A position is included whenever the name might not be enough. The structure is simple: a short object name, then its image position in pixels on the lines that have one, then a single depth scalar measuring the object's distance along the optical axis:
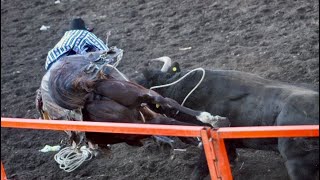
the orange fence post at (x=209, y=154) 6.44
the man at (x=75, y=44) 9.83
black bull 7.30
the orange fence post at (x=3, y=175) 8.00
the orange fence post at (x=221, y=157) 6.45
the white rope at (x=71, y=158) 9.95
